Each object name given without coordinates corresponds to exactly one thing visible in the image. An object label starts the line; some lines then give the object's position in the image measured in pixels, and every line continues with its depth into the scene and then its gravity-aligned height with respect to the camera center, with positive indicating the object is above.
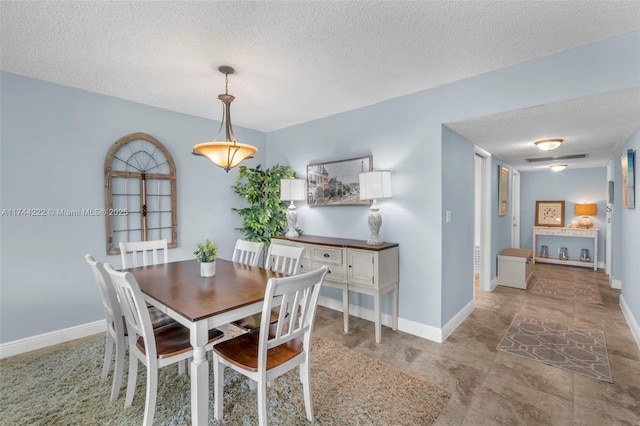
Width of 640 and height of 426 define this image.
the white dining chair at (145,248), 2.33 -0.34
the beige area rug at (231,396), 1.82 -1.25
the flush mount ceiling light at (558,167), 5.51 +0.86
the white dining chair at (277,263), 2.22 -0.42
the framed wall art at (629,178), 3.00 +0.37
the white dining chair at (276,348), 1.52 -0.81
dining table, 1.51 -0.51
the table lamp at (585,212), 5.96 +0.02
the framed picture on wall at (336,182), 3.43 +0.38
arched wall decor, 3.13 +0.22
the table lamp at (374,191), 3.00 +0.22
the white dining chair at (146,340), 1.54 -0.79
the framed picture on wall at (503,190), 4.82 +0.38
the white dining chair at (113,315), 1.82 -0.67
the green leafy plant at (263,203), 3.96 +0.12
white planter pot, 2.25 -0.43
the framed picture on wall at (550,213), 6.39 +0.00
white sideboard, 2.85 -0.55
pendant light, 2.23 +0.47
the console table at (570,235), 5.79 -0.43
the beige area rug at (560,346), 2.40 -1.22
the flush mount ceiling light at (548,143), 3.40 +0.80
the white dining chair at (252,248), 2.74 -0.35
